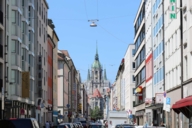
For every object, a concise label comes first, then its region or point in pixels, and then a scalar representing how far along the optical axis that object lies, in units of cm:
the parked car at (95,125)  4983
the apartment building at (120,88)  13962
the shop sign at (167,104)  3167
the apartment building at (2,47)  4459
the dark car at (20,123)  2088
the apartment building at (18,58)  4812
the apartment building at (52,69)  8230
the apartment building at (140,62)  7481
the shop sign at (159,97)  4329
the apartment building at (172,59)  4190
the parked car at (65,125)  3803
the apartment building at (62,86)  10762
